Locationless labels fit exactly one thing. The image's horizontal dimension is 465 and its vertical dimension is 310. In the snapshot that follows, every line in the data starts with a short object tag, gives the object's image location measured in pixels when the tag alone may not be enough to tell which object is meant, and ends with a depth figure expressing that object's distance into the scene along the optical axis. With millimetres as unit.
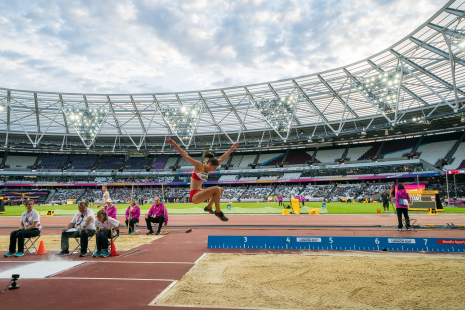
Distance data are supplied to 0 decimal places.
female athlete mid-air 6389
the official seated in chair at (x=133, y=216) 13248
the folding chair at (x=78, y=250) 9015
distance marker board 7754
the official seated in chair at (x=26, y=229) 8523
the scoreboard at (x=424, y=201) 23203
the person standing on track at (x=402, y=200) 11531
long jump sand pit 4301
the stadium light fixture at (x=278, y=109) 40625
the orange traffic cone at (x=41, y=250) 8730
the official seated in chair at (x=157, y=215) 12773
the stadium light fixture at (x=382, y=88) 32000
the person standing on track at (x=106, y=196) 11459
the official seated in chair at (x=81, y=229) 8375
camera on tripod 5121
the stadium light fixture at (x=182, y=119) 45500
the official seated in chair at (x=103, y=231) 8200
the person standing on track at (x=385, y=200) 22939
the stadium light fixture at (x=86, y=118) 46438
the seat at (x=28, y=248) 8877
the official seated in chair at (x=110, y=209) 10742
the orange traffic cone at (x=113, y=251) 8131
